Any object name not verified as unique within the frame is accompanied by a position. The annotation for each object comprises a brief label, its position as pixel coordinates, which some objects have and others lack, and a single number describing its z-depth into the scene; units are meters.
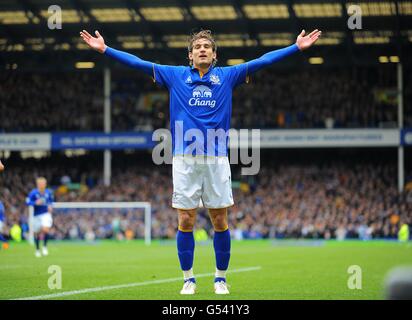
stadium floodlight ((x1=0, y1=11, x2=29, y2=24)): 36.09
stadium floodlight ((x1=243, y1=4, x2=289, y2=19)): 34.58
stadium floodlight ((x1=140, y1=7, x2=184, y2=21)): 35.84
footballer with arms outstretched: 8.09
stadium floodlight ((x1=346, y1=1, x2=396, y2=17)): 32.91
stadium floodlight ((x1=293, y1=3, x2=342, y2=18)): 33.31
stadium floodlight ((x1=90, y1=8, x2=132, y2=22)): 36.03
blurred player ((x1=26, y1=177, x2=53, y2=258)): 21.09
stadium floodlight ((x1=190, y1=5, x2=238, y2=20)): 35.00
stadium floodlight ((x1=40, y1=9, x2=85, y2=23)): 35.92
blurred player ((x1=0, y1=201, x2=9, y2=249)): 19.72
